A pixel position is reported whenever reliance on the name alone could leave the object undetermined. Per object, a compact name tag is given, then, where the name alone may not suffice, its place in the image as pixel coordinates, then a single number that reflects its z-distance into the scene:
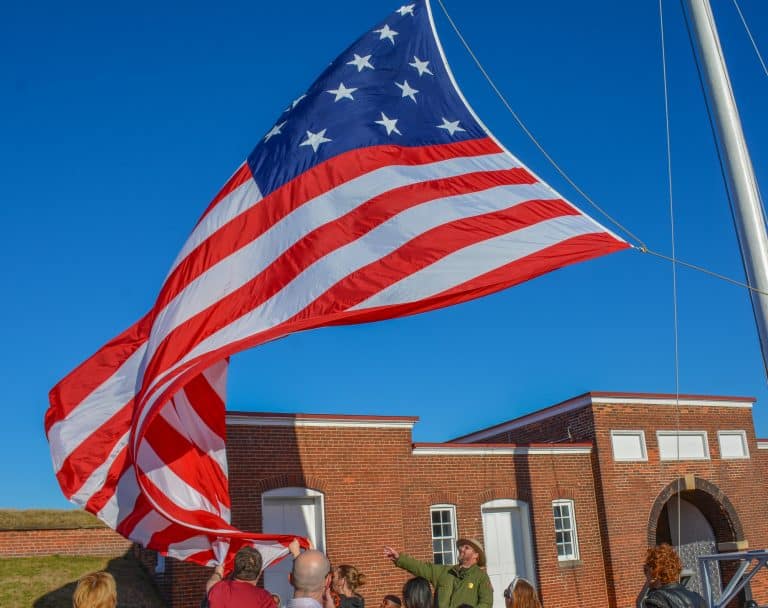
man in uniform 7.20
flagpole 7.13
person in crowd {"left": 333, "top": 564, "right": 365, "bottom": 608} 6.43
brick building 16.30
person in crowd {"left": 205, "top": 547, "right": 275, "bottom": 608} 5.21
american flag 7.48
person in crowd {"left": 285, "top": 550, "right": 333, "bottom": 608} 3.72
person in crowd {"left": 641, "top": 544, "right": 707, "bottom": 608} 4.96
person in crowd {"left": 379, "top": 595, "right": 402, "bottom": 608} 5.82
